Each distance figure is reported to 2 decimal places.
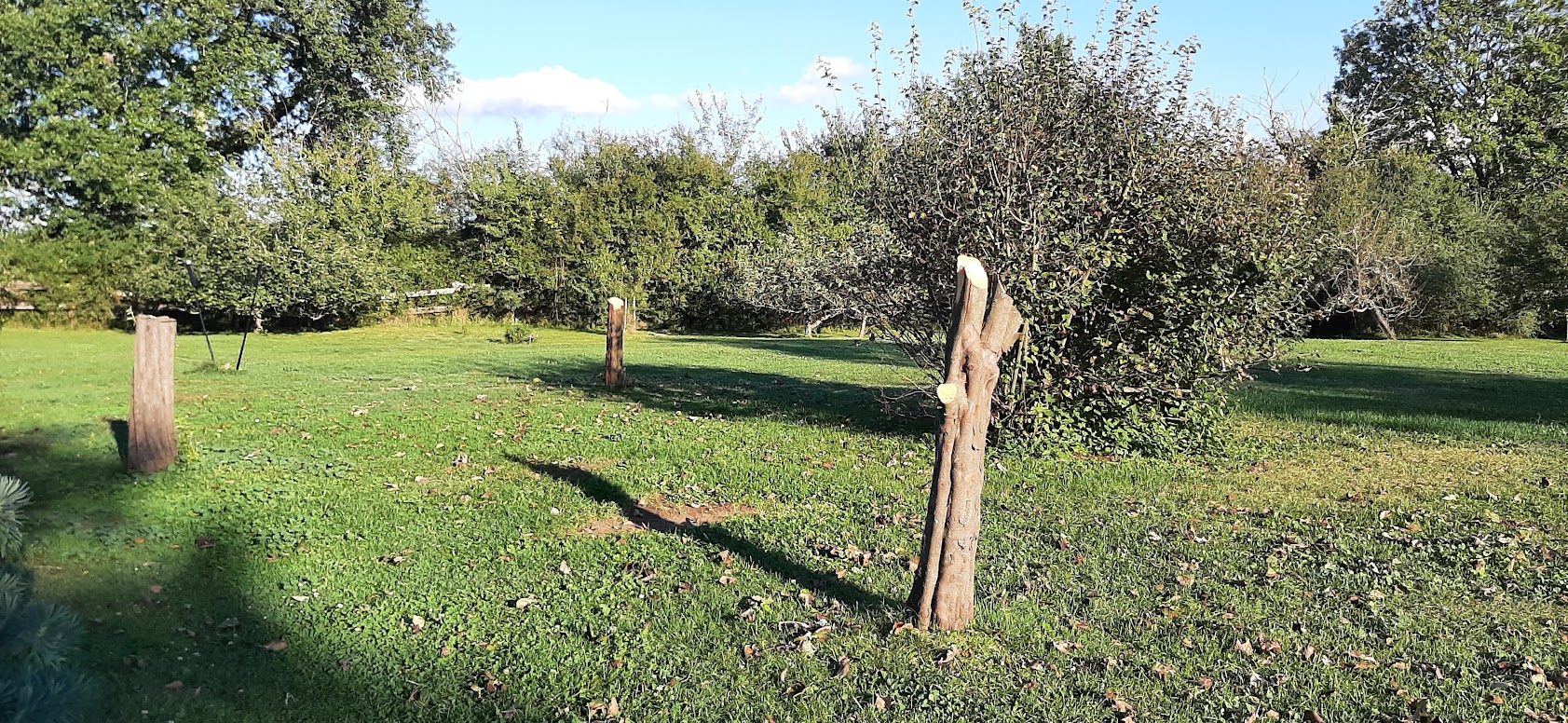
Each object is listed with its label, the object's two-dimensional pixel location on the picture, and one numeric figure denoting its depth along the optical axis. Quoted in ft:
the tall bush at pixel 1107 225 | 26.27
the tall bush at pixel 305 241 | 79.00
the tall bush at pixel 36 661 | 5.52
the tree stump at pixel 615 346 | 45.57
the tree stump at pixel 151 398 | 23.62
